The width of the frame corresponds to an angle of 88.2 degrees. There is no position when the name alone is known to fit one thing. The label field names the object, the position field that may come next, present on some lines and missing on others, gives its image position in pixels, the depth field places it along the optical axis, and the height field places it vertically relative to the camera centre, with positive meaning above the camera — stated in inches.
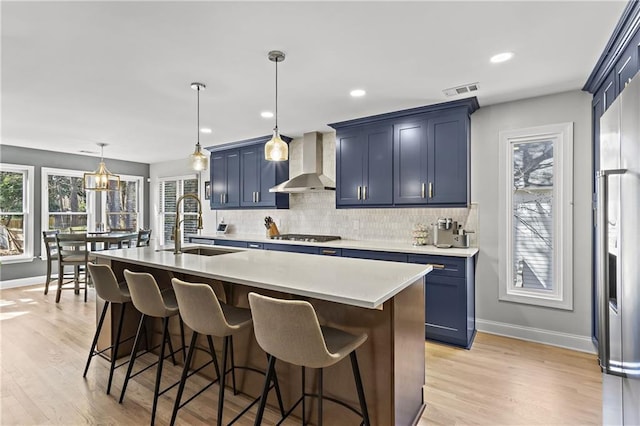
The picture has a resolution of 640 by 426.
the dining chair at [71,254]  193.9 -25.5
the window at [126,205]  278.7 +6.5
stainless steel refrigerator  47.7 -7.9
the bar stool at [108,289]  99.7 -23.6
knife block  209.4 -12.3
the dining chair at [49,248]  202.8 -22.5
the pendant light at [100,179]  209.2 +23.3
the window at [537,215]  127.1 -1.8
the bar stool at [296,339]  57.7 -23.6
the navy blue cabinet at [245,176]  205.8 +23.5
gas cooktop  176.3 -14.7
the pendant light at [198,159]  118.8 +19.3
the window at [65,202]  241.6 +8.4
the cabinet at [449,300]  124.9 -34.6
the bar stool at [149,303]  84.6 -24.1
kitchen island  68.5 -23.9
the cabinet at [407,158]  137.5 +24.5
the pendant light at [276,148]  99.2 +19.3
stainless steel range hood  177.9 +22.7
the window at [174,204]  275.3 +6.5
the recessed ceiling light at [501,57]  96.9 +46.0
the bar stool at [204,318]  71.7 -24.1
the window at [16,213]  223.6 -0.2
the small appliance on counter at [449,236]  141.9 -10.8
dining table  198.7 -15.6
